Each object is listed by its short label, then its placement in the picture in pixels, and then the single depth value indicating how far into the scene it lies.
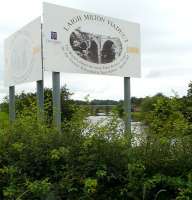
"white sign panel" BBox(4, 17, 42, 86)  9.30
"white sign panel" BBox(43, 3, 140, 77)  9.03
